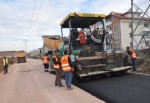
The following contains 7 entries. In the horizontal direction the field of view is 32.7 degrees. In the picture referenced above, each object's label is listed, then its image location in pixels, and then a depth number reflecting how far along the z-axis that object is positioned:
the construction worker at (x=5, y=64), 22.28
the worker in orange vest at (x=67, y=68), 9.70
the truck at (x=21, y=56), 54.78
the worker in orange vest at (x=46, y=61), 19.09
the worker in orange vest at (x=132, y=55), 13.16
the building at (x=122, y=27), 50.66
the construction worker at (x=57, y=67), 10.77
